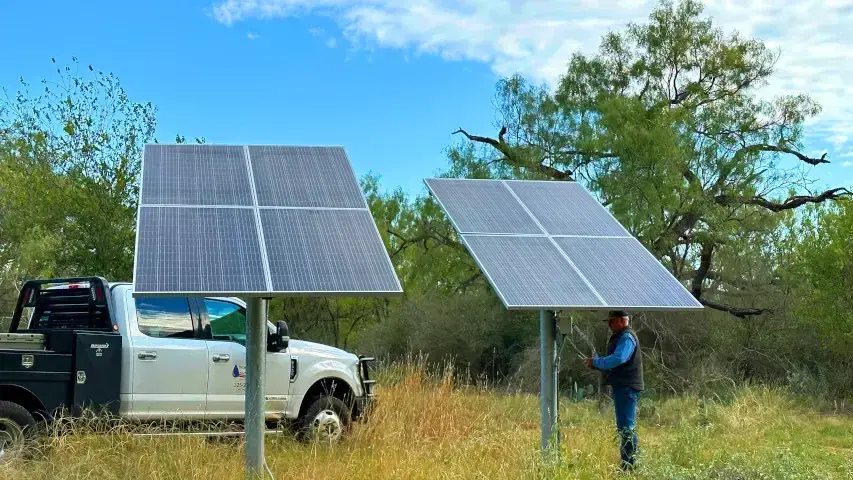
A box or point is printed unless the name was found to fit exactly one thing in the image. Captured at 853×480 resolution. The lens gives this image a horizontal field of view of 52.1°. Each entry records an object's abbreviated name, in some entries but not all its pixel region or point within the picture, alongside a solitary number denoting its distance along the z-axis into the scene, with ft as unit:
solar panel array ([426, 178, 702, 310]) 25.13
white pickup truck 29.25
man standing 28.45
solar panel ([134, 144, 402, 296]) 22.03
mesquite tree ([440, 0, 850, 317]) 63.52
